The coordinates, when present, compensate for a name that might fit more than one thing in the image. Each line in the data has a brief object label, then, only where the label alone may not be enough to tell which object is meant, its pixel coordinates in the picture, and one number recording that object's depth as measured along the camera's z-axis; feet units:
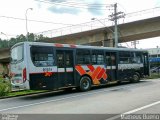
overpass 69.44
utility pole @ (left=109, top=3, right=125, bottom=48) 72.51
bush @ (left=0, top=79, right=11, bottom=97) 31.06
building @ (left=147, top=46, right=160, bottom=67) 187.44
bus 28.36
